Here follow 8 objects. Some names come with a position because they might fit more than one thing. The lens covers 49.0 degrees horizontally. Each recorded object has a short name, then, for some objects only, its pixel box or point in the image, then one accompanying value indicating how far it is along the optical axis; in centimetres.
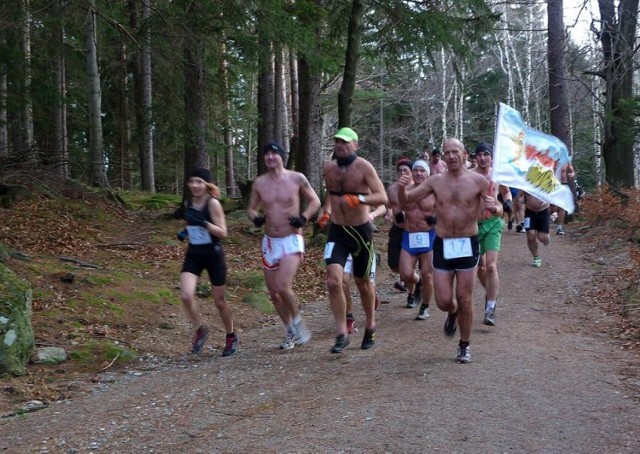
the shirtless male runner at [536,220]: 1243
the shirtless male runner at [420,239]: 927
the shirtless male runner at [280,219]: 748
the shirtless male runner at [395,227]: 905
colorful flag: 741
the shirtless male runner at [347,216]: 721
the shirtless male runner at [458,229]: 667
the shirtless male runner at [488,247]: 873
